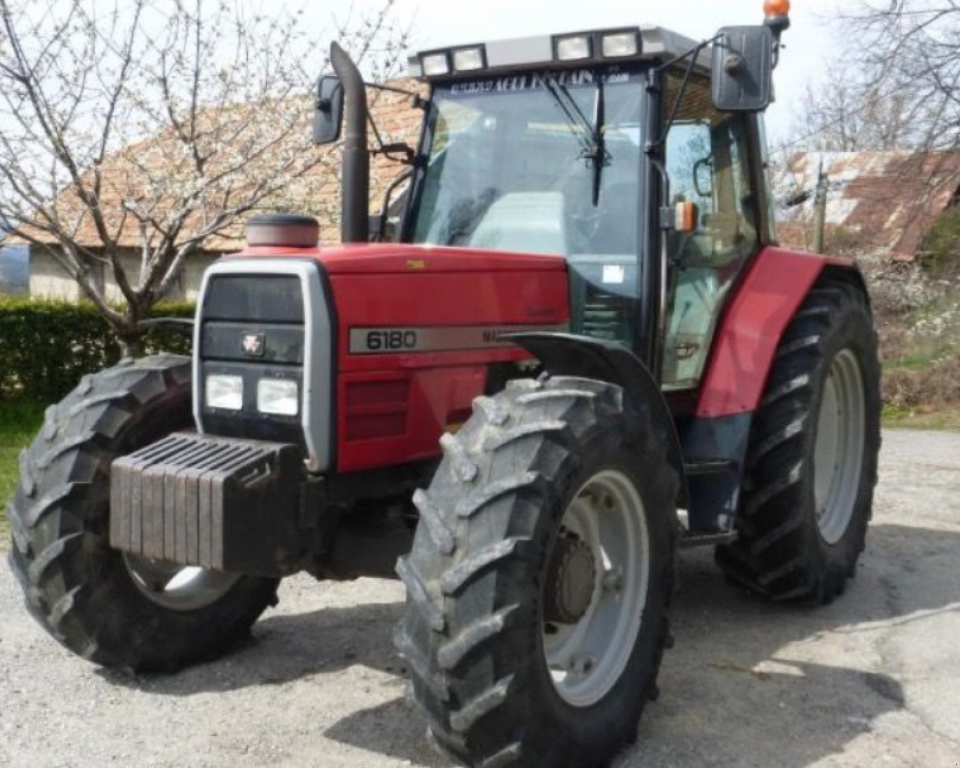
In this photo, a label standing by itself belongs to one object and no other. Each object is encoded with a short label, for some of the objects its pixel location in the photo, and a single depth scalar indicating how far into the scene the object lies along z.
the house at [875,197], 18.80
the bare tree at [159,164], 11.11
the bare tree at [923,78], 18.09
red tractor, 3.64
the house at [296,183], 12.08
